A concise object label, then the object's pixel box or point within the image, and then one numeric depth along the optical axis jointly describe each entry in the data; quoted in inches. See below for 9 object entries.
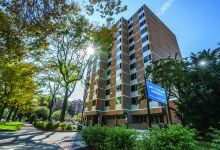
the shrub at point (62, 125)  595.9
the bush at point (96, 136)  196.8
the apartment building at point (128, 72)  828.0
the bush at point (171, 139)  102.7
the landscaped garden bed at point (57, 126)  586.4
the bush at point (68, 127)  602.4
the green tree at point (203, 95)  343.6
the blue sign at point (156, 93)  228.8
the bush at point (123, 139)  157.2
